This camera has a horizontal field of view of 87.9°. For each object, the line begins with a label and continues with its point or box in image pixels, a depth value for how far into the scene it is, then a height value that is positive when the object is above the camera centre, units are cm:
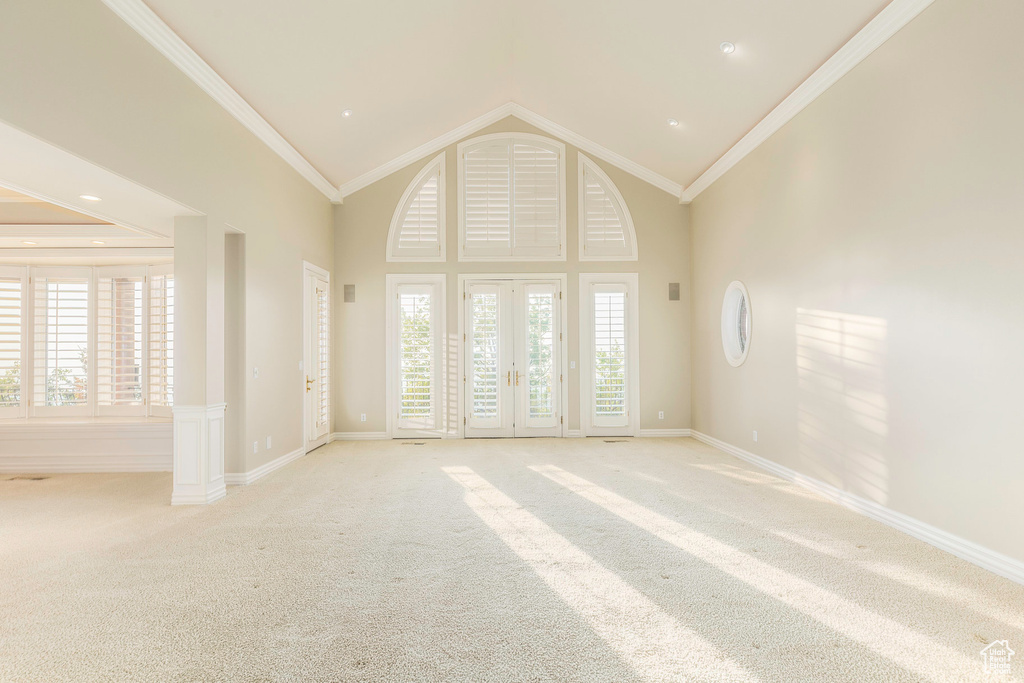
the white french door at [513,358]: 746 -14
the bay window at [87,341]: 602 +14
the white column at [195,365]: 430 -11
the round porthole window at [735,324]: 611 +27
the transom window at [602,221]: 757 +181
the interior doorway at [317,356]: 651 -7
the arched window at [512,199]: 754 +213
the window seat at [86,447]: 556 -99
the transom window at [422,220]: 752 +184
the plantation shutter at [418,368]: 742 -26
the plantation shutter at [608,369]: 752 -31
